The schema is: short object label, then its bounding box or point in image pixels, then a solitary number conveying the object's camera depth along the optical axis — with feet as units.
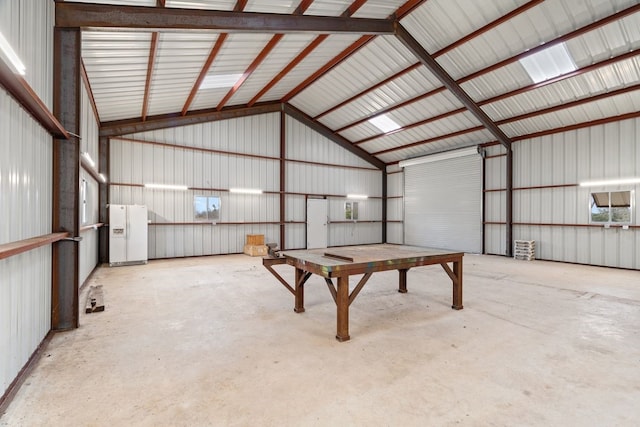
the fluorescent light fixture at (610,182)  28.96
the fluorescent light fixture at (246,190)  40.14
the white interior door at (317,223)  46.29
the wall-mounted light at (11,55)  7.74
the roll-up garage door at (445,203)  41.63
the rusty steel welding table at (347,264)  12.71
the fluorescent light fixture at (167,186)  34.92
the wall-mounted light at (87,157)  19.91
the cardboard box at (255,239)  39.63
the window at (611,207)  29.58
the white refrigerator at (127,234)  30.10
